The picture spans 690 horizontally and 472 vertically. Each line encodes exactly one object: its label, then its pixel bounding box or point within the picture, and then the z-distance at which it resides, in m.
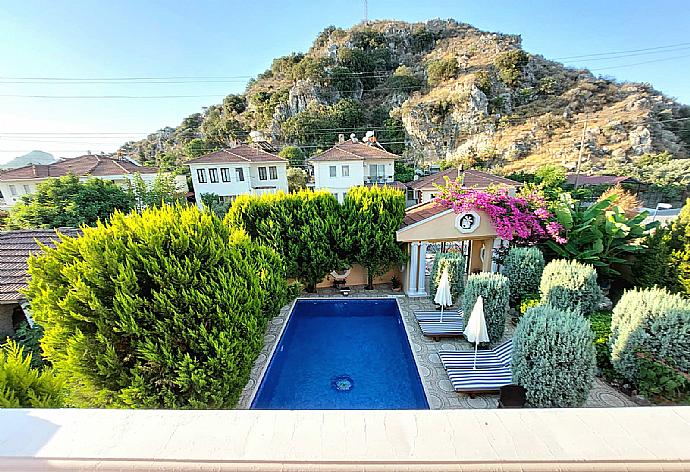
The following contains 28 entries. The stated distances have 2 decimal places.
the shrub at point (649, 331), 5.55
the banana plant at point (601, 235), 9.71
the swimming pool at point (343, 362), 7.31
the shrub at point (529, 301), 8.87
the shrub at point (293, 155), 40.72
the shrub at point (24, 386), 2.87
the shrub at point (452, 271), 10.77
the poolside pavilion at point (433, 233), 11.42
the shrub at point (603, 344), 6.95
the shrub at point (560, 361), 5.45
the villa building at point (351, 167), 27.78
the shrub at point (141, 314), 5.18
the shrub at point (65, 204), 17.58
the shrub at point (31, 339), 7.89
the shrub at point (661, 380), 5.59
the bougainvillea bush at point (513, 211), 10.67
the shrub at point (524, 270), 9.70
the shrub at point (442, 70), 54.22
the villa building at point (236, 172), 27.47
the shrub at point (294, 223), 11.53
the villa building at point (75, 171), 28.58
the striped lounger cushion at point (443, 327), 9.12
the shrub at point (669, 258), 8.06
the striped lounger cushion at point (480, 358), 7.46
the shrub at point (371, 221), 11.79
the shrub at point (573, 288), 7.95
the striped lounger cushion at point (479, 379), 6.66
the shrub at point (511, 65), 49.96
